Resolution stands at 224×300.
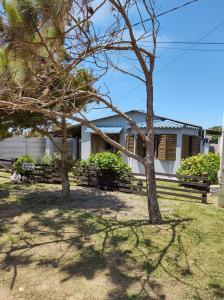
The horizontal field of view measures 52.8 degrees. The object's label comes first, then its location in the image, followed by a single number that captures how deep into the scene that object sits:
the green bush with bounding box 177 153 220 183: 9.33
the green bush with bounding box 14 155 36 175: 10.09
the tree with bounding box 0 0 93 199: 3.52
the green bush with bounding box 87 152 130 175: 8.34
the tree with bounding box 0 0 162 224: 3.95
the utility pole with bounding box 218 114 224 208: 6.58
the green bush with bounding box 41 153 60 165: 12.89
